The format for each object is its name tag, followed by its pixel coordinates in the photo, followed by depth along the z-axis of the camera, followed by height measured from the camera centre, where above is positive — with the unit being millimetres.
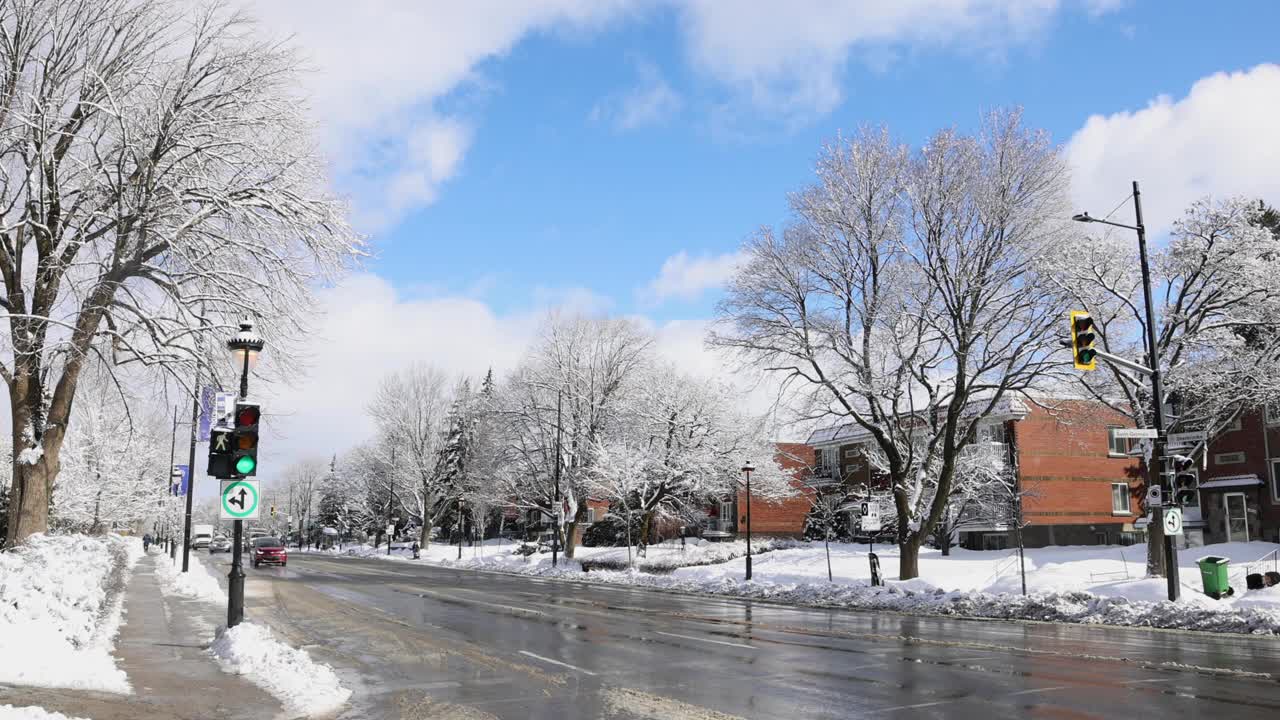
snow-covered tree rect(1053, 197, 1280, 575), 25922 +5471
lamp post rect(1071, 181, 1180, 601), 20812 +2426
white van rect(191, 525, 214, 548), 96812 -4526
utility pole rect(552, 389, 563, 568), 49875 -2389
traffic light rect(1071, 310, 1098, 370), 18297 +3029
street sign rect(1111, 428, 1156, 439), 20527 +1390
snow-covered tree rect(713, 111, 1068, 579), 27016 +6535
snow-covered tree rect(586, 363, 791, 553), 51750 +2491
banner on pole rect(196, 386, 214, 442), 21781 +1911
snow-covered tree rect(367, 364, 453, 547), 75500 +4640
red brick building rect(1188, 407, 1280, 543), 40406 +515
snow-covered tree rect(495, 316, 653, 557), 53844 +5457
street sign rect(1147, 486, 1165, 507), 21844 -36
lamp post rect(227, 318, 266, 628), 14703 +1721
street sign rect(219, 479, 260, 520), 14554 -94
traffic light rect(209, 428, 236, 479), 14141 +612
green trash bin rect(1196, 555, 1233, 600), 21672 -1941
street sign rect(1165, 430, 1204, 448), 21514 +1256
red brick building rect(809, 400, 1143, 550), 50812 +696
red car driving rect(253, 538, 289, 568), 51469 -3339
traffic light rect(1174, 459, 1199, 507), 21219 +194
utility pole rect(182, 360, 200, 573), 34853 -82
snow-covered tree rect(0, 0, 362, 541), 16875 +5567
